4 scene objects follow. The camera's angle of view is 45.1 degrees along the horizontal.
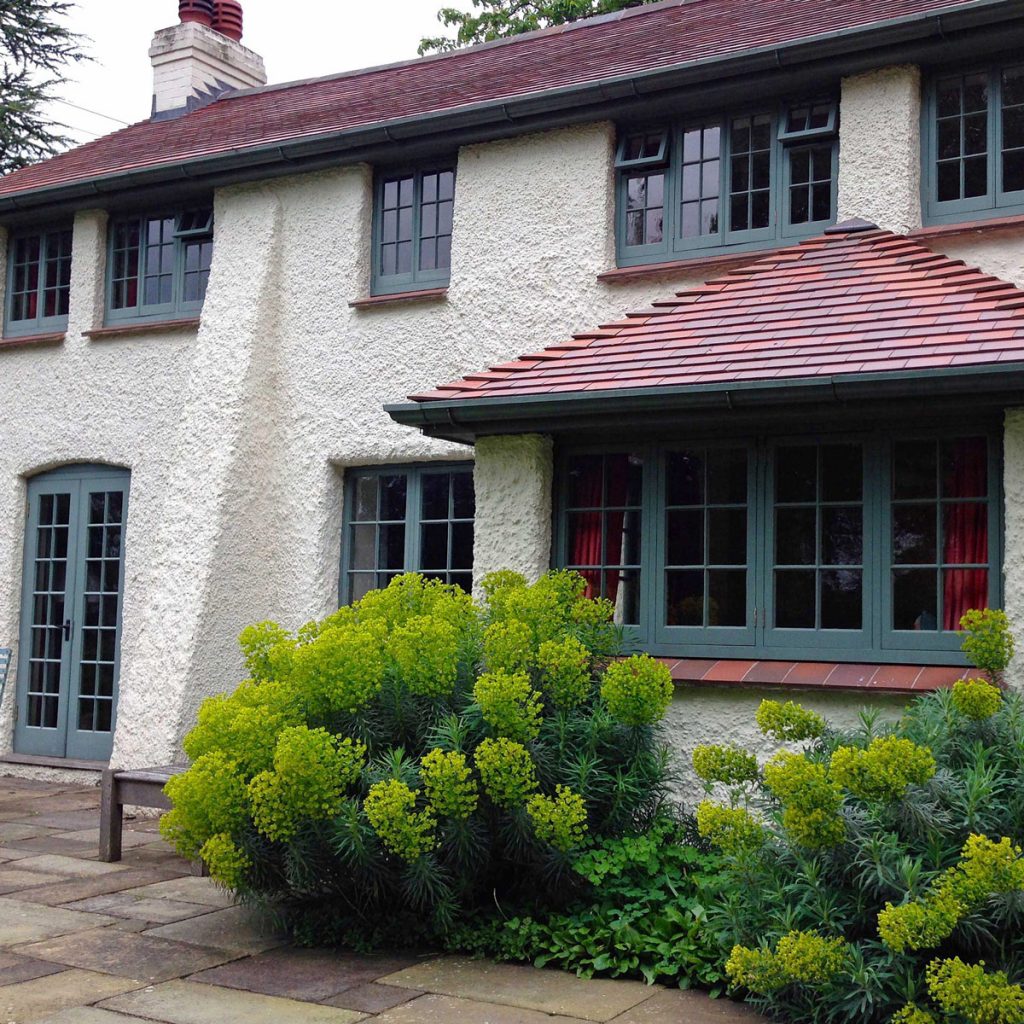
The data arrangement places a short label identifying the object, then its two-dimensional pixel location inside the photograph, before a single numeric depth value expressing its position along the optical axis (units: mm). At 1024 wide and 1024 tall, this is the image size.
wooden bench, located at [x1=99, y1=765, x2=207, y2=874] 7477
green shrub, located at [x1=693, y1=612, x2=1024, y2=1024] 4215
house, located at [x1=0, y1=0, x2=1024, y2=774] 6293
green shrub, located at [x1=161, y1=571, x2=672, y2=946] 5438
